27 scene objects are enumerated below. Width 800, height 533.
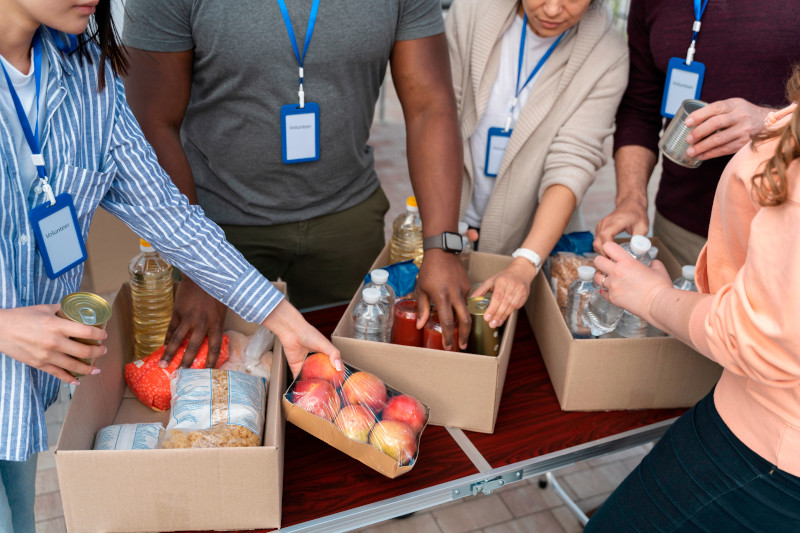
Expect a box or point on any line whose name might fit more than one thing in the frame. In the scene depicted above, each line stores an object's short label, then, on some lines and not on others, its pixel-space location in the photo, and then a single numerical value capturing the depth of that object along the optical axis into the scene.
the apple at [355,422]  1.18
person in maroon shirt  1.51
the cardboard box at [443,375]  1.32
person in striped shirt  0.99
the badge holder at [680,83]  1.74
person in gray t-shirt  1.54
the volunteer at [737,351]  0.88
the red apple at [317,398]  1.20
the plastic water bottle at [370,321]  1.44
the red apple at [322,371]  1.26
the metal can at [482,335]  1.45
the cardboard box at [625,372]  1.40
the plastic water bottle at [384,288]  1.44
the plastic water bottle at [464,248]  1.75
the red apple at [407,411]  1.24
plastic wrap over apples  1.19
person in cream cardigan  1.83
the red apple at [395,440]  1.18
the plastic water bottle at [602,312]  1.48
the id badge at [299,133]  1.70
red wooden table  1.22
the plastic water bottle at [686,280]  1.55
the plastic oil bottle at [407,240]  1.84
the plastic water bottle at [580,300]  1.50
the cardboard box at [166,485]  1.06
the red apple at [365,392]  1.24
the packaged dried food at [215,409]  1.13
